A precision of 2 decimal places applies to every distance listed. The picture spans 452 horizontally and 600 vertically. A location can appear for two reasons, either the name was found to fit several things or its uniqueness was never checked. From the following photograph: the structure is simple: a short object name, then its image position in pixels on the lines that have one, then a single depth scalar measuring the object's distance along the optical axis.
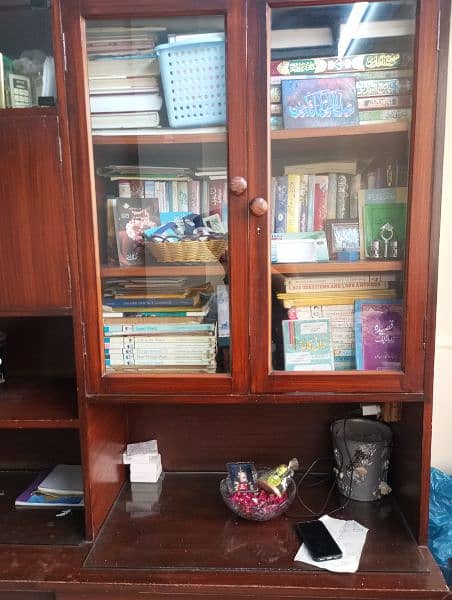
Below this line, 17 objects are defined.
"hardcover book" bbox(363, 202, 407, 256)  1.07
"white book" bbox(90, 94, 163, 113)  1.09
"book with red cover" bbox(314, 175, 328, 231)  1.16
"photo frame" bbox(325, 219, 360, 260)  1.15
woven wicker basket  1.13
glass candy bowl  1.20
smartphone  1.07
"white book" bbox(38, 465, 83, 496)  1.35
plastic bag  1.26
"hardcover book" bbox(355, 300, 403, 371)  1.10
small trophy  1.10
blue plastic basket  1.05
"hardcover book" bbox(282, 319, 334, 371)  1.13
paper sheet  1.04
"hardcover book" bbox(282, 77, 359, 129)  1.08
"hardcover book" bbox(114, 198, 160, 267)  1.16
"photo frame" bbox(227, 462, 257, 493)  1.27
